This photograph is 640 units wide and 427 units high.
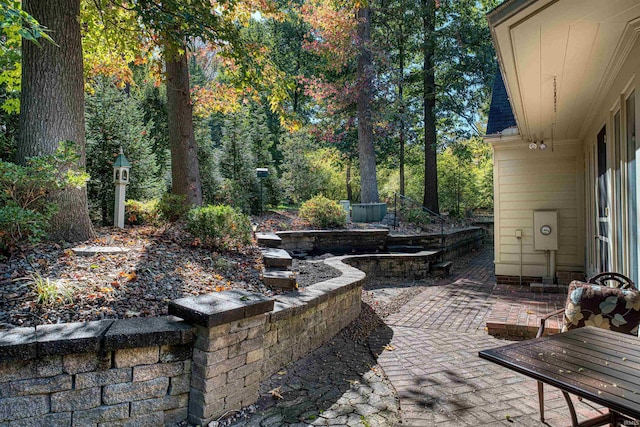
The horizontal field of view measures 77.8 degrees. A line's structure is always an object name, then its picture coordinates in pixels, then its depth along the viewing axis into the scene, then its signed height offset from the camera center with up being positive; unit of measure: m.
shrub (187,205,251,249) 4.79 +0.02
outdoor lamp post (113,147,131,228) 5.38 +0.57
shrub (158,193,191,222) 5.85 +0.28
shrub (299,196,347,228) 8.51 +0.31
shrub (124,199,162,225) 5.88 +0.21
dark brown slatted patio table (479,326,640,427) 1.58 -0.63
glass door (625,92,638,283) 3.06 +0.32
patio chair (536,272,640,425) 2.54 -0.52
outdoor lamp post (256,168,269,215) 9.85 +1.36
